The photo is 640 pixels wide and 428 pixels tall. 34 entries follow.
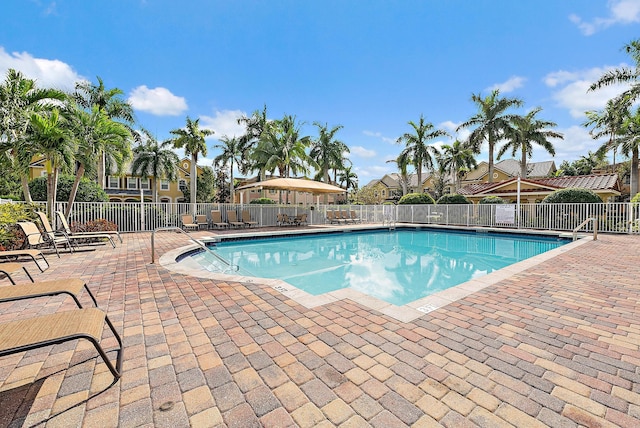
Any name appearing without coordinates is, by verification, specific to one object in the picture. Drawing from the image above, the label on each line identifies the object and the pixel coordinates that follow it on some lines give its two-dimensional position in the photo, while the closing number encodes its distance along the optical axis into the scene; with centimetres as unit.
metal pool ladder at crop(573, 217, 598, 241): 1034
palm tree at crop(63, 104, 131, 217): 980
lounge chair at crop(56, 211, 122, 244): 770
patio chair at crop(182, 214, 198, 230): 1359
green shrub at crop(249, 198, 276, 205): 3060
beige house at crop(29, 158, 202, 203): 3428
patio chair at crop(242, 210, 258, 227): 1603
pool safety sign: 1571
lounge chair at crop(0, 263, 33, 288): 352
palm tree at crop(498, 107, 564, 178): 2617
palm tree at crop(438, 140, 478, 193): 3189
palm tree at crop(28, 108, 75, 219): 819
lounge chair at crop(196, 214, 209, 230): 1466
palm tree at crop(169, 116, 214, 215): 2600
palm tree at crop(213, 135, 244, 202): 3631
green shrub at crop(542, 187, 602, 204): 1398
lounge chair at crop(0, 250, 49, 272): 405
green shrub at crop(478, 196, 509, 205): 1959
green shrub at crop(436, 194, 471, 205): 1861
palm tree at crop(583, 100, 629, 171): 2235
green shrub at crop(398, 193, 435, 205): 2027
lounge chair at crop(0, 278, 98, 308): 241
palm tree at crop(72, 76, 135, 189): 2170
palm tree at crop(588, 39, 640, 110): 1634
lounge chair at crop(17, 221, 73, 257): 611
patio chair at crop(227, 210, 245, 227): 1526
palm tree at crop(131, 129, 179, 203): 2856
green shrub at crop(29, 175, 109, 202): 1218
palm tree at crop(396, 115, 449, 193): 2808
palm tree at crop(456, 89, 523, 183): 2483
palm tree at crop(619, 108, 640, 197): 1889
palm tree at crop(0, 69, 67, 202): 856
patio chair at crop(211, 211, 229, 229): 1498
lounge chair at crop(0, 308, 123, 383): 162
